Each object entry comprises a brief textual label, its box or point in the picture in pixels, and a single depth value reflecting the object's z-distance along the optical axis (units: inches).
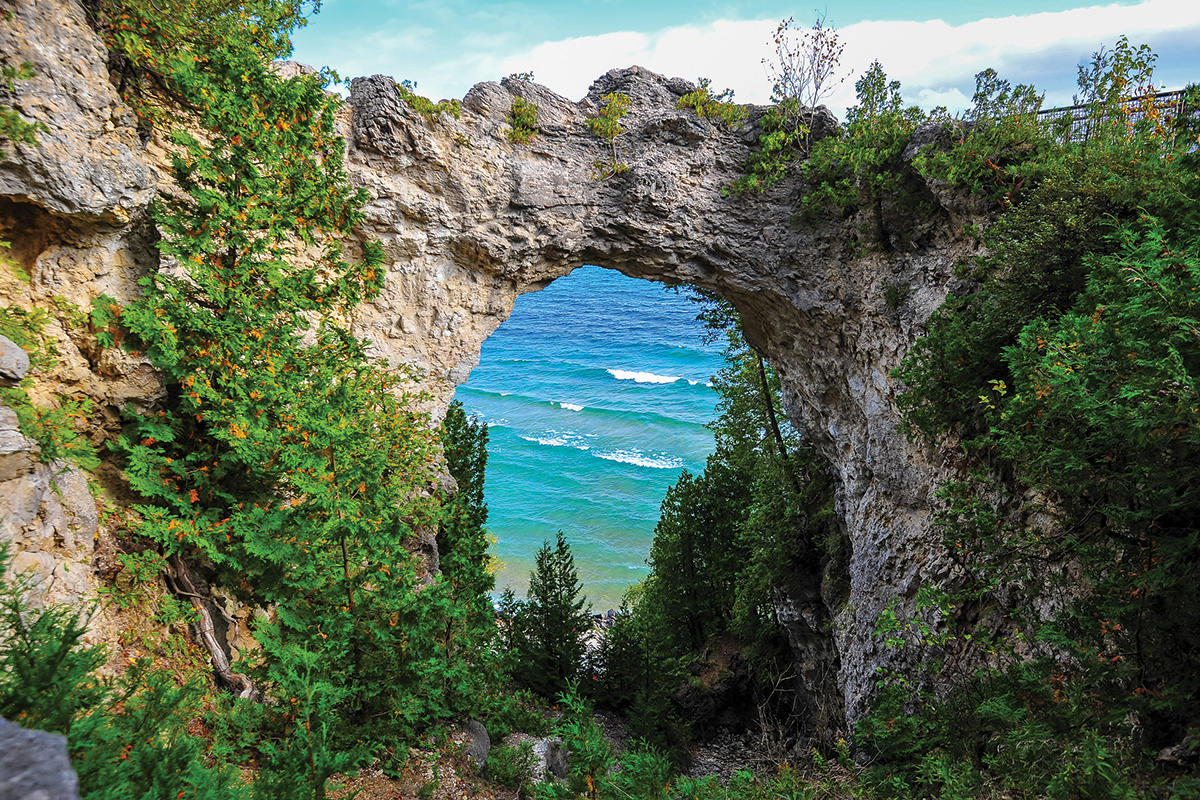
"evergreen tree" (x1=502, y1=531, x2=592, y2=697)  555.2
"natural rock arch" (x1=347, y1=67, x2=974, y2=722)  358.0
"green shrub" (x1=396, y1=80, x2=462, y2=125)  357.4
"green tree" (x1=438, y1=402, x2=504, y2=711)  264.2
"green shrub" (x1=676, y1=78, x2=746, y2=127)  415.2
